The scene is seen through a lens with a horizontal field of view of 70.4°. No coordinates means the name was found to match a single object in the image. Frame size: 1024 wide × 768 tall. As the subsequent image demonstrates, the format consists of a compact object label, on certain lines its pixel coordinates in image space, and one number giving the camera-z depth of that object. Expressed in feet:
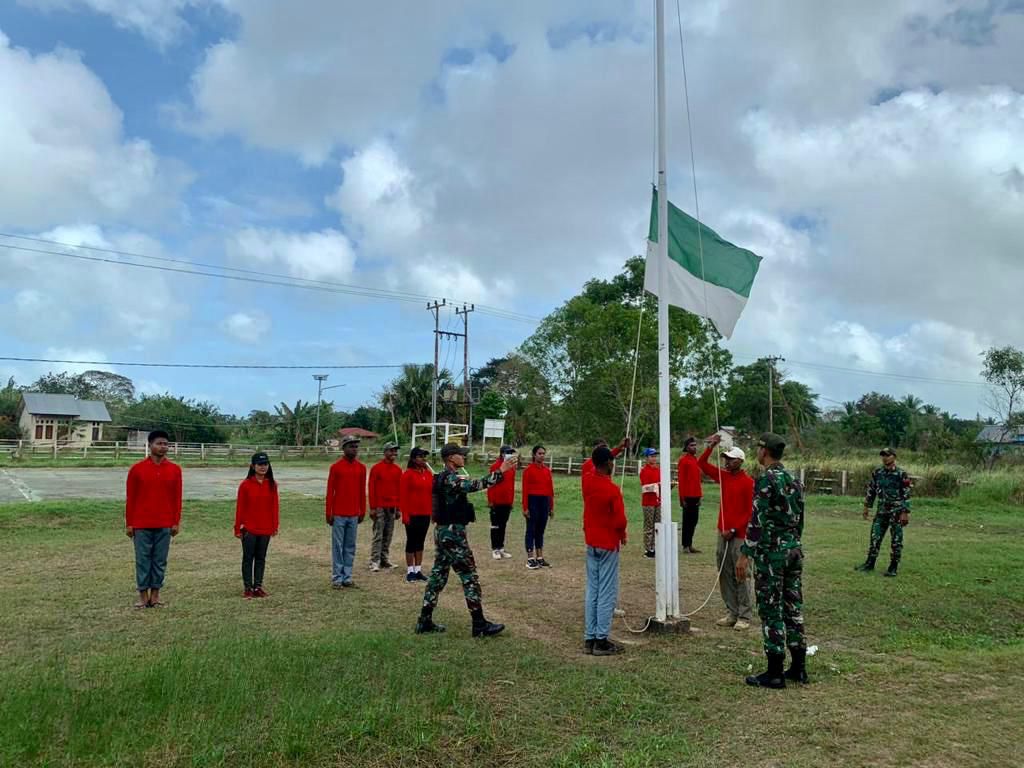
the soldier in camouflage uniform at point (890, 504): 33.94
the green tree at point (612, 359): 109.09
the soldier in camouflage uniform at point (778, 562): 17.98
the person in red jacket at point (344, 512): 30.40
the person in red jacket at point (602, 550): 21.02
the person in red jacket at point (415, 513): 32.27
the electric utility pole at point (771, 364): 148.60
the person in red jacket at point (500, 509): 36.99
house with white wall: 189.57
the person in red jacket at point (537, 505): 36.10
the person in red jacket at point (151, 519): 25.86
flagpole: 22.90
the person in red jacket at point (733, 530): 24.59
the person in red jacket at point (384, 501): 34.40
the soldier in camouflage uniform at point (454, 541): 22.31
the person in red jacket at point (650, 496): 36.40
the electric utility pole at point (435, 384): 132.20
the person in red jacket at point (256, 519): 27.78
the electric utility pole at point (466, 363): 154.92
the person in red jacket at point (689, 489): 39.50
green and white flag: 25.14
